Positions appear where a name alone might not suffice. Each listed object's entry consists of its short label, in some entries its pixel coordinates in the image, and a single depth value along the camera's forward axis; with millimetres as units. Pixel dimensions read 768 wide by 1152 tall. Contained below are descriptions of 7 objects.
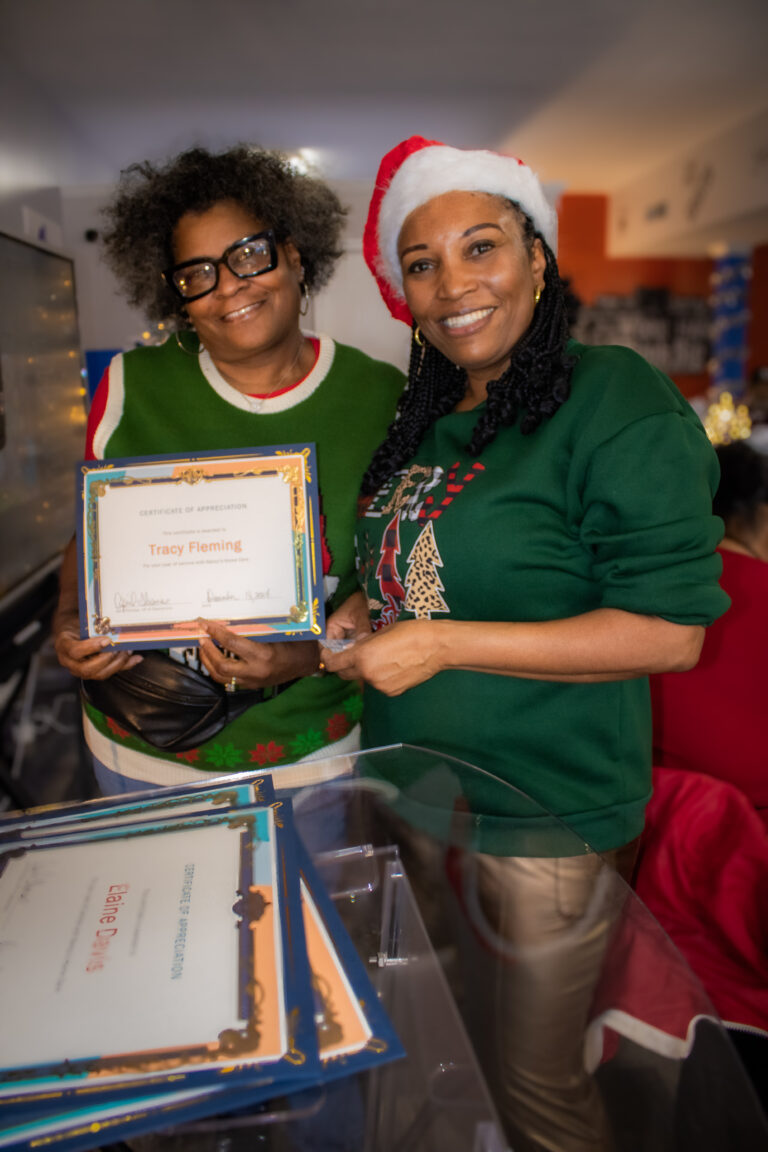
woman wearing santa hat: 1012
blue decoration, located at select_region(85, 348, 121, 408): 3207
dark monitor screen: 2443
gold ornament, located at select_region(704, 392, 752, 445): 4441
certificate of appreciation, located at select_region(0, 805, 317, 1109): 532
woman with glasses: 1418
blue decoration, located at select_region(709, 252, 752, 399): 8094
